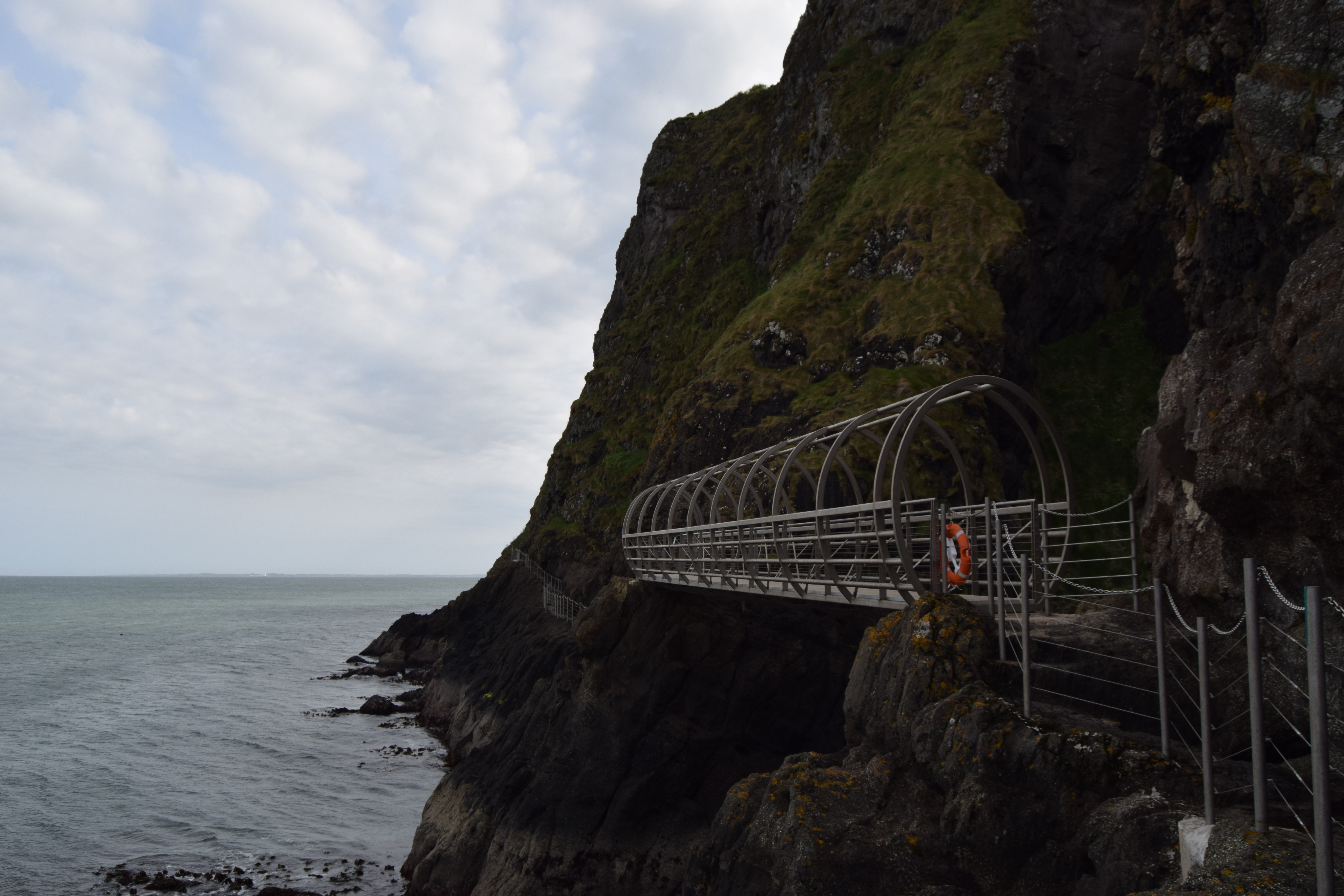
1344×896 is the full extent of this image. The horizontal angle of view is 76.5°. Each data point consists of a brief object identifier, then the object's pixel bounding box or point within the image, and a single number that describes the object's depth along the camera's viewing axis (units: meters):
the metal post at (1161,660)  7.50
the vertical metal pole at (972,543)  12.25
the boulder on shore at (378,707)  47.12
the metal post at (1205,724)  6.50
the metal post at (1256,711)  5.81
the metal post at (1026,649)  8.66
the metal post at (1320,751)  4.83
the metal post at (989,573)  10.64
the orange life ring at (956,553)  11.85
